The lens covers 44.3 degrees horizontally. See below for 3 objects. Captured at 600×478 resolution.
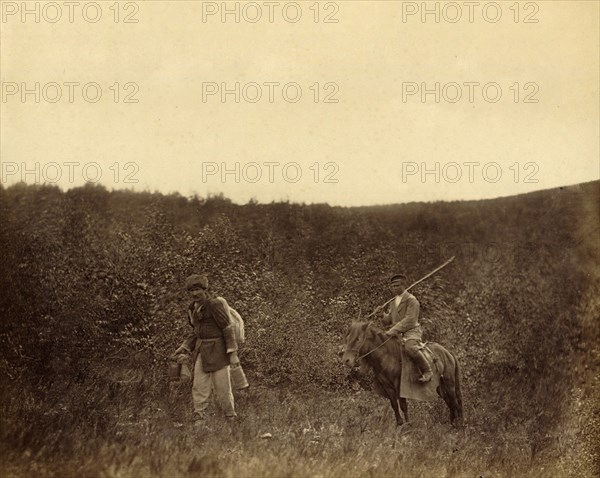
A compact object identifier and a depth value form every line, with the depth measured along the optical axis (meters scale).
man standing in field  10.14
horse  10.90
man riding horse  10.88
